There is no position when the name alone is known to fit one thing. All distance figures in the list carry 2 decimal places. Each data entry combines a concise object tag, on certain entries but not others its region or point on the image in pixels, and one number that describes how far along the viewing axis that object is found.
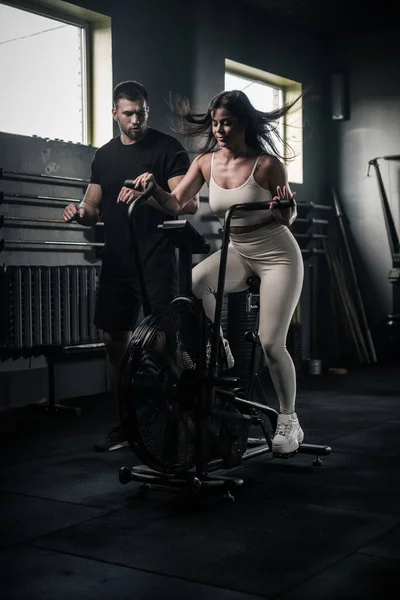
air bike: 2.80
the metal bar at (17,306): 4.68
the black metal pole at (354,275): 7.42
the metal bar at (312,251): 7.23
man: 3.78
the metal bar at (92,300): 5.12
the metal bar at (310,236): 7.16
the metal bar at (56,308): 4.89
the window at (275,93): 7.11
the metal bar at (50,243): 4.87
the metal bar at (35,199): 4.83
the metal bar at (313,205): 7.27
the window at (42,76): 5.07
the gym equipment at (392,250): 7.17
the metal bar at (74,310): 5.00
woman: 3.18
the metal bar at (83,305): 5.06
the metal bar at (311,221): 7.27
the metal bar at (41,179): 4.82
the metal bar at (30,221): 4.83
